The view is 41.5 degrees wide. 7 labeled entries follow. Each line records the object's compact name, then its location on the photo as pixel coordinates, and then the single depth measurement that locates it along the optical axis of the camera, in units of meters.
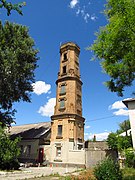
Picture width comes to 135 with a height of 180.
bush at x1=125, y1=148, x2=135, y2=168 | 20.40
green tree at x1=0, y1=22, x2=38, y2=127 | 25.84
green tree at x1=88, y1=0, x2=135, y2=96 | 10.29
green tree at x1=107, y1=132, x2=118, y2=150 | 26.15
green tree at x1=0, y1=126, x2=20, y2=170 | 19.25
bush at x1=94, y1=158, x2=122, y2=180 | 9.89
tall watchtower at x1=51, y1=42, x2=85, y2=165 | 29.61
